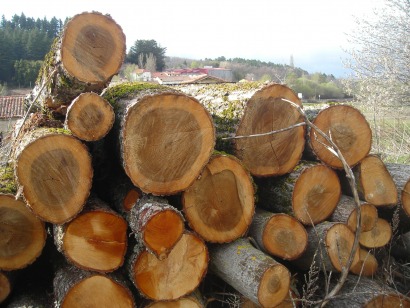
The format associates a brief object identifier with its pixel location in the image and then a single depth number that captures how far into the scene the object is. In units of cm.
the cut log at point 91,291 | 240
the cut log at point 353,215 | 308
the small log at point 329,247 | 280
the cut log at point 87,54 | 272
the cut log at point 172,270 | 251
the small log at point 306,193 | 302
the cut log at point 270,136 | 301
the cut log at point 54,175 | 230
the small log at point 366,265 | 304
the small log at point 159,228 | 223
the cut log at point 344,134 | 321
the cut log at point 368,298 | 272
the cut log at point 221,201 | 269
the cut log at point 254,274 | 240
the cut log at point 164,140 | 239
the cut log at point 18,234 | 263
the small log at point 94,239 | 243
